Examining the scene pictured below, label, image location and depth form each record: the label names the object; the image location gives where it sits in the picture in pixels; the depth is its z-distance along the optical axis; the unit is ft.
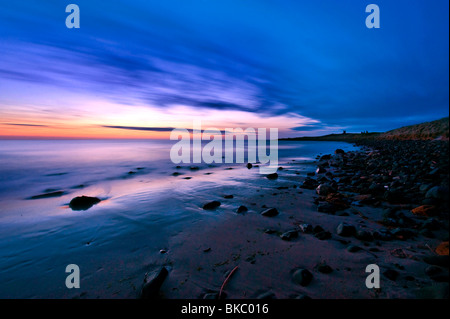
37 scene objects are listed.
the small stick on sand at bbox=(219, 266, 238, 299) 8.56
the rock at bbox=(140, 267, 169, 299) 8.63
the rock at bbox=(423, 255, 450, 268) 8.51
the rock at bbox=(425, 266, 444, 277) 8.03
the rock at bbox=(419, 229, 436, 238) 11.36
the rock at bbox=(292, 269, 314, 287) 8.66
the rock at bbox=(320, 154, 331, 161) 65.39
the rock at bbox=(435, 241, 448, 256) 8.91
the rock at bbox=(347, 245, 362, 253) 10.67
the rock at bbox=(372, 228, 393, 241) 11.64
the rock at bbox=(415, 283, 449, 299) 6.80
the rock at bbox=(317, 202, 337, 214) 17.16
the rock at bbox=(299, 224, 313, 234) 13.70
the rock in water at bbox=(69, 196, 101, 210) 22.53
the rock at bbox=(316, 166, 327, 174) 38.82
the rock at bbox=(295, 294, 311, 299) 7.80
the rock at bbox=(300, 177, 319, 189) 27.03
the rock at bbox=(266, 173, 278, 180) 35.47
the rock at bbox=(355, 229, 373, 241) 11.73
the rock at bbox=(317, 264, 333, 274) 9.23
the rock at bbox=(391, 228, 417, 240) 11.49
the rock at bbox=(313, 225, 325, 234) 13.47
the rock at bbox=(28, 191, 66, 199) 28.25
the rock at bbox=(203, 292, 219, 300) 8.25
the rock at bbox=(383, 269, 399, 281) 8.19
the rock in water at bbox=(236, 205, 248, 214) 18.89
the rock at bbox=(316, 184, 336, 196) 22.59
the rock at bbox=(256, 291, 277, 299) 8.11
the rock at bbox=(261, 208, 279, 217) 17.43
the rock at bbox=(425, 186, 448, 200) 15.71
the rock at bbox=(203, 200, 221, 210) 20.44
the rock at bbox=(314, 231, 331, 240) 12.54
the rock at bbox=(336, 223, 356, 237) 12.70
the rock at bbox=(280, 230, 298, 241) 12.85
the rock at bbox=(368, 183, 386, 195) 20.81
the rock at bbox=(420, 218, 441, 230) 12.00
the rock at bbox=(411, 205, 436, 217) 14.30
